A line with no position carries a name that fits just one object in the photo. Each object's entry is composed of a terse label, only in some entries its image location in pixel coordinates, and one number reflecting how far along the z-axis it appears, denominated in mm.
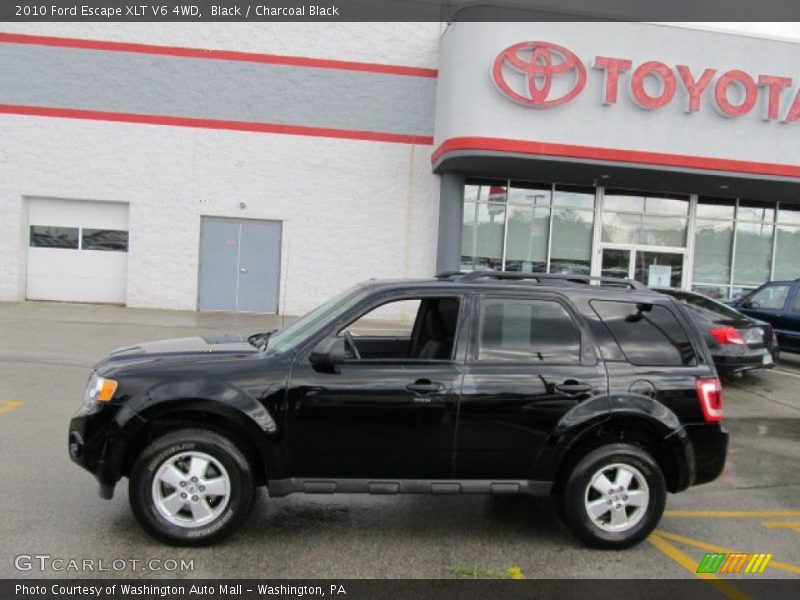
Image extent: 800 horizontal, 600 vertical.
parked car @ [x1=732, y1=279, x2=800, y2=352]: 11594
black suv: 3924
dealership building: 16203
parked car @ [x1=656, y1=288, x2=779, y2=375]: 9633
